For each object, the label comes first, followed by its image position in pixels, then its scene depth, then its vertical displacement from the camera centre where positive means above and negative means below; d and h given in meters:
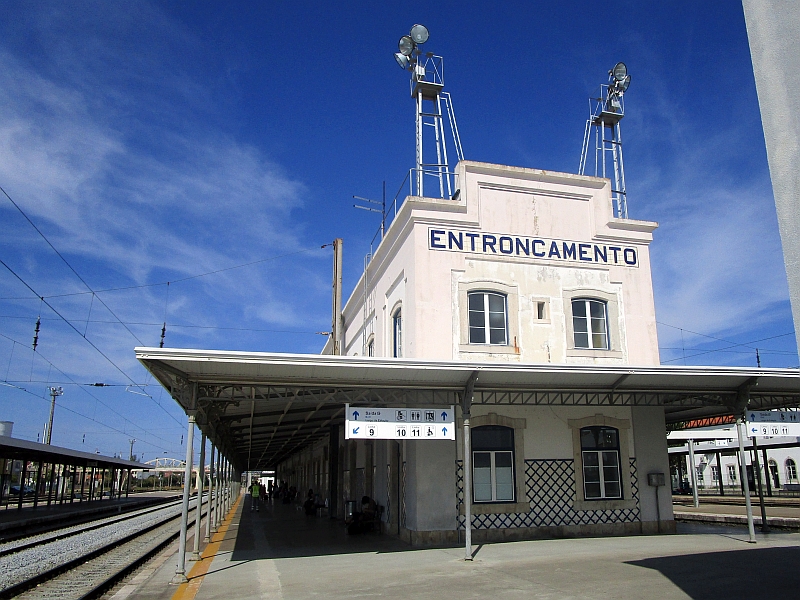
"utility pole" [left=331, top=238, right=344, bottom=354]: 26.80 +6.72
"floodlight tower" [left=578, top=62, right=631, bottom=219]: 19.33 +10.33
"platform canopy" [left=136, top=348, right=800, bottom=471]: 10.61 +1.48
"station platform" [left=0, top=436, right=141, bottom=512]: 23.23 +0.27
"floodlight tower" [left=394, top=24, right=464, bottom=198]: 17.75 +10.12
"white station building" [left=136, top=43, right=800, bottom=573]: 12.39 +1.54
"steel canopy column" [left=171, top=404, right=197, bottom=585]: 9.89 -0.90
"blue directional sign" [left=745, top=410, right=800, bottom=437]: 13.67 +0.78
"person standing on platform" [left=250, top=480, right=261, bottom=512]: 32.03 -1.37
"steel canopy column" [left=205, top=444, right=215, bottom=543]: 15.42 -0.71
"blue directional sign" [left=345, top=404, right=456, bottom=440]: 11.55 +0.69
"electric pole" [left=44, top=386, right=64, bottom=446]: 50.50 +5.68
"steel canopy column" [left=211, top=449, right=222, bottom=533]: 20.15 -0.99
